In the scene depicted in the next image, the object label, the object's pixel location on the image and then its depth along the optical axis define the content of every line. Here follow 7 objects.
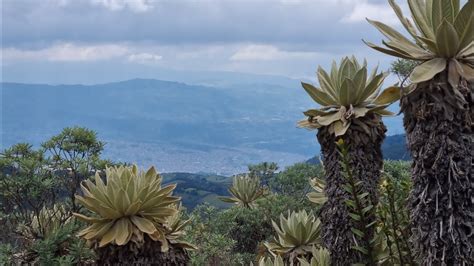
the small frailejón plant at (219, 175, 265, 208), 12.82
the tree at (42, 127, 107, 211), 7.53
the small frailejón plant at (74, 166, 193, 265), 5.87
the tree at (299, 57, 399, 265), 5.43
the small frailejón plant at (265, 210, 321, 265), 6.63
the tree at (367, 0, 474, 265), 4.25
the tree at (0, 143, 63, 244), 6.97
